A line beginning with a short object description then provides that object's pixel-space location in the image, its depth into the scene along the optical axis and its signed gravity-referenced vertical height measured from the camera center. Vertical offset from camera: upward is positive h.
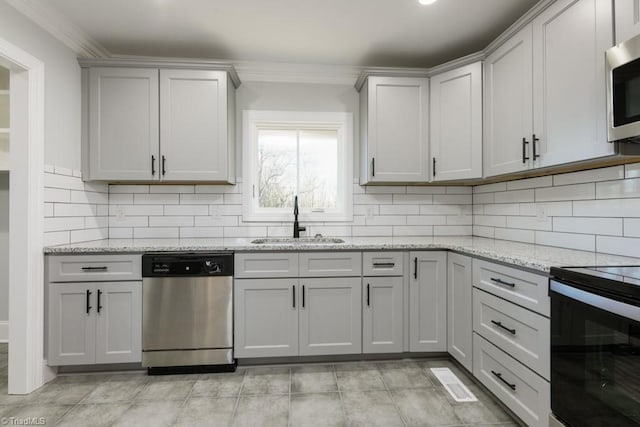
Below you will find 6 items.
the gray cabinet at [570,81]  1.48 +0.68
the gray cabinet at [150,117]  2.44 +0.76
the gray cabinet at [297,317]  2.28 -0.73
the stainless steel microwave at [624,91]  1.27 +0.51
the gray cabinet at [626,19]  1.32 +0.83
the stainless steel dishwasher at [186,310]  2.19 -0.65
